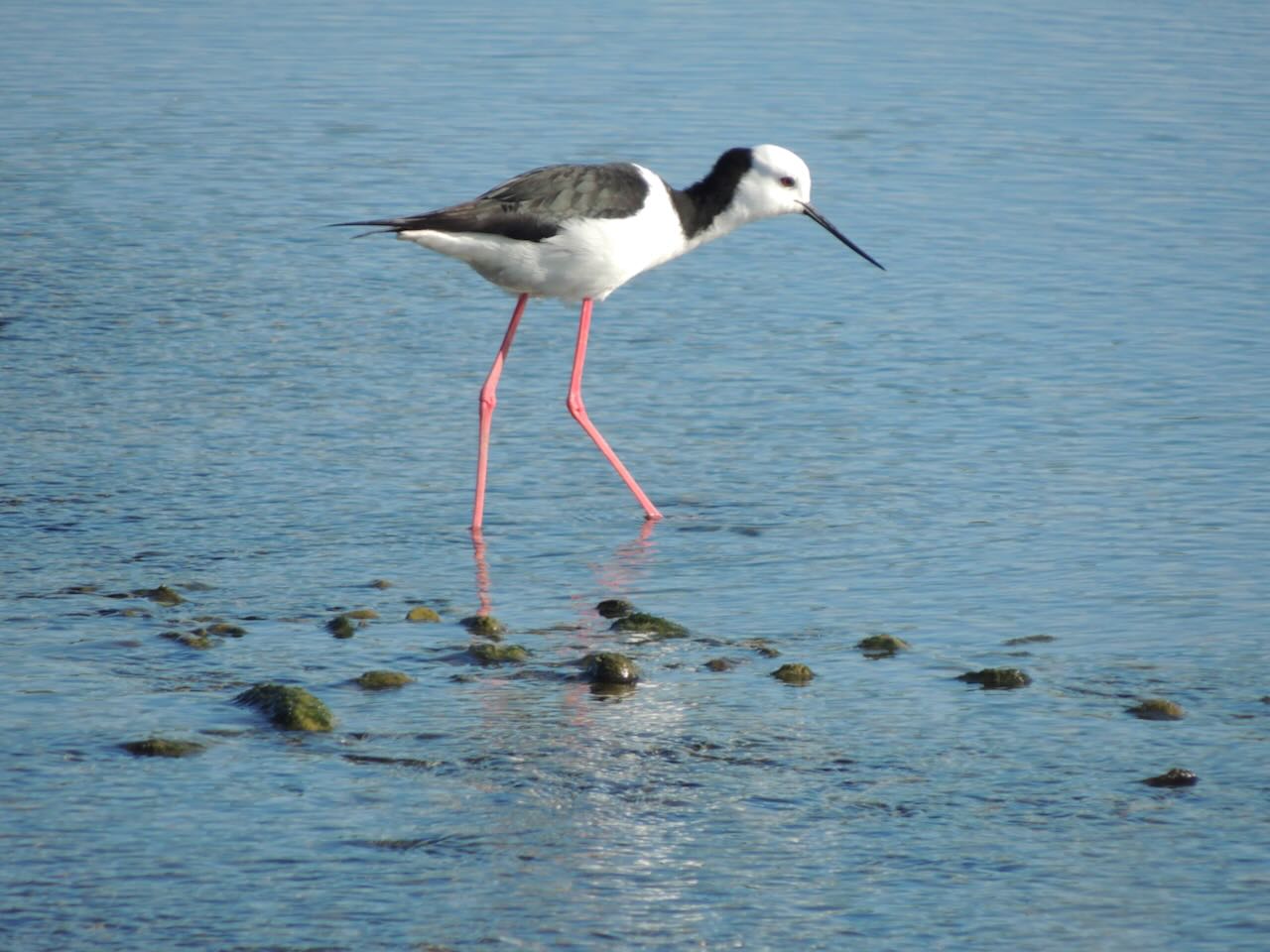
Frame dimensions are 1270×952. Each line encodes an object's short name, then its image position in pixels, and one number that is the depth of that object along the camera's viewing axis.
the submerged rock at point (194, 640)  14.14
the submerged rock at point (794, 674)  13.70
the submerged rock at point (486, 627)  14.61
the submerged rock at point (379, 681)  13.47
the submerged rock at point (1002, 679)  13.66
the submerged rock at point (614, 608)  15.06
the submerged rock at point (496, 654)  14.02
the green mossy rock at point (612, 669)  13.57
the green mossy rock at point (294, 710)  12.70
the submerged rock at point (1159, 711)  13.12
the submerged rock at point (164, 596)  15.10
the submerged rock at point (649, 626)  14.70
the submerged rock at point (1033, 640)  14.47
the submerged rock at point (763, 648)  14.27
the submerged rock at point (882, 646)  14.27
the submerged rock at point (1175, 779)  12.07
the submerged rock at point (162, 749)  12.29
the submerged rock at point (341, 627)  14.50
